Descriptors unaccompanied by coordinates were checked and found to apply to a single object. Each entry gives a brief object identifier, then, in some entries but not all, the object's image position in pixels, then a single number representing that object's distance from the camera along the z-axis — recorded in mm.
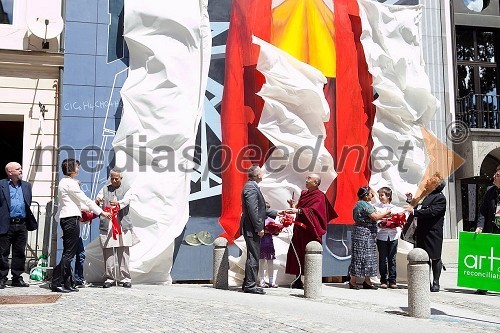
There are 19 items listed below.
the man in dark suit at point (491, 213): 9730
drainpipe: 11008
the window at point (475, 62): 15789
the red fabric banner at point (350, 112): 11602
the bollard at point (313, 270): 8500
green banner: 8734
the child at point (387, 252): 10484
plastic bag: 10312
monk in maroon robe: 9789
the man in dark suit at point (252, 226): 8923
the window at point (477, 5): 15555
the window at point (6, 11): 13133
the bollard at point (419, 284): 7316
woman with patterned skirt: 9961
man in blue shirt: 9008
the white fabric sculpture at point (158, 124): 10047
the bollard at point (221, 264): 9578
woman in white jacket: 8500
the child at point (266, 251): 9867
